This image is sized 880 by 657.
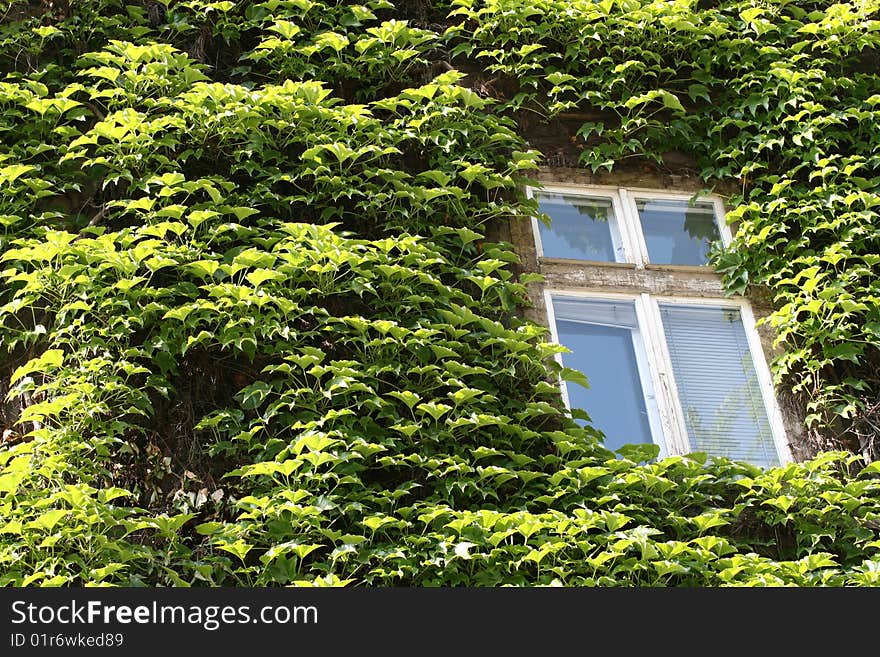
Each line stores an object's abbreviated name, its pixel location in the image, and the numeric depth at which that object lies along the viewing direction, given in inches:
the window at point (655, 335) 419.5
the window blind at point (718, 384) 420.8
